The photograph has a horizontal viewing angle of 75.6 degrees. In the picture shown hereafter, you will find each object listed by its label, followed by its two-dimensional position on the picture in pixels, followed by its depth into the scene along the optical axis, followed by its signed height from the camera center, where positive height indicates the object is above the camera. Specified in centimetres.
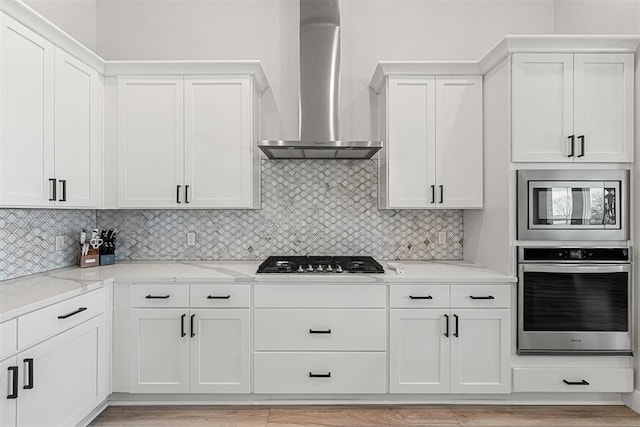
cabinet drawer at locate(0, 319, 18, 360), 170 -53
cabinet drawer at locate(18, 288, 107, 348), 184 -53
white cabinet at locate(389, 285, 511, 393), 262 -87
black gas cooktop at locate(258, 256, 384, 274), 269 -37
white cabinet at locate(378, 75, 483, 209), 295 +56
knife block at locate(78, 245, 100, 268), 295 -35
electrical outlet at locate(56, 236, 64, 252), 286 -23
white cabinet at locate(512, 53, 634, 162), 257 +65
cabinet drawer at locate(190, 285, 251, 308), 261 -54
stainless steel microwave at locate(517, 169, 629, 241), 256 +4
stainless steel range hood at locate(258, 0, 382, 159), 298 +102
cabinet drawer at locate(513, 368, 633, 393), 259 -106
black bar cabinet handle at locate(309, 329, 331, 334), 261 -76
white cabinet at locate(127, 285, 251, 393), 261 -86
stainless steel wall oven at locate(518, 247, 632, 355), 256 -56
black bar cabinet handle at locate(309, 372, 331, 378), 262 -104
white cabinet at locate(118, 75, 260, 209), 291 +51
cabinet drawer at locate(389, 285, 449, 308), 262 -55
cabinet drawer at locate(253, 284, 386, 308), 262 -54
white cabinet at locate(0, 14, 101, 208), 206 +50
